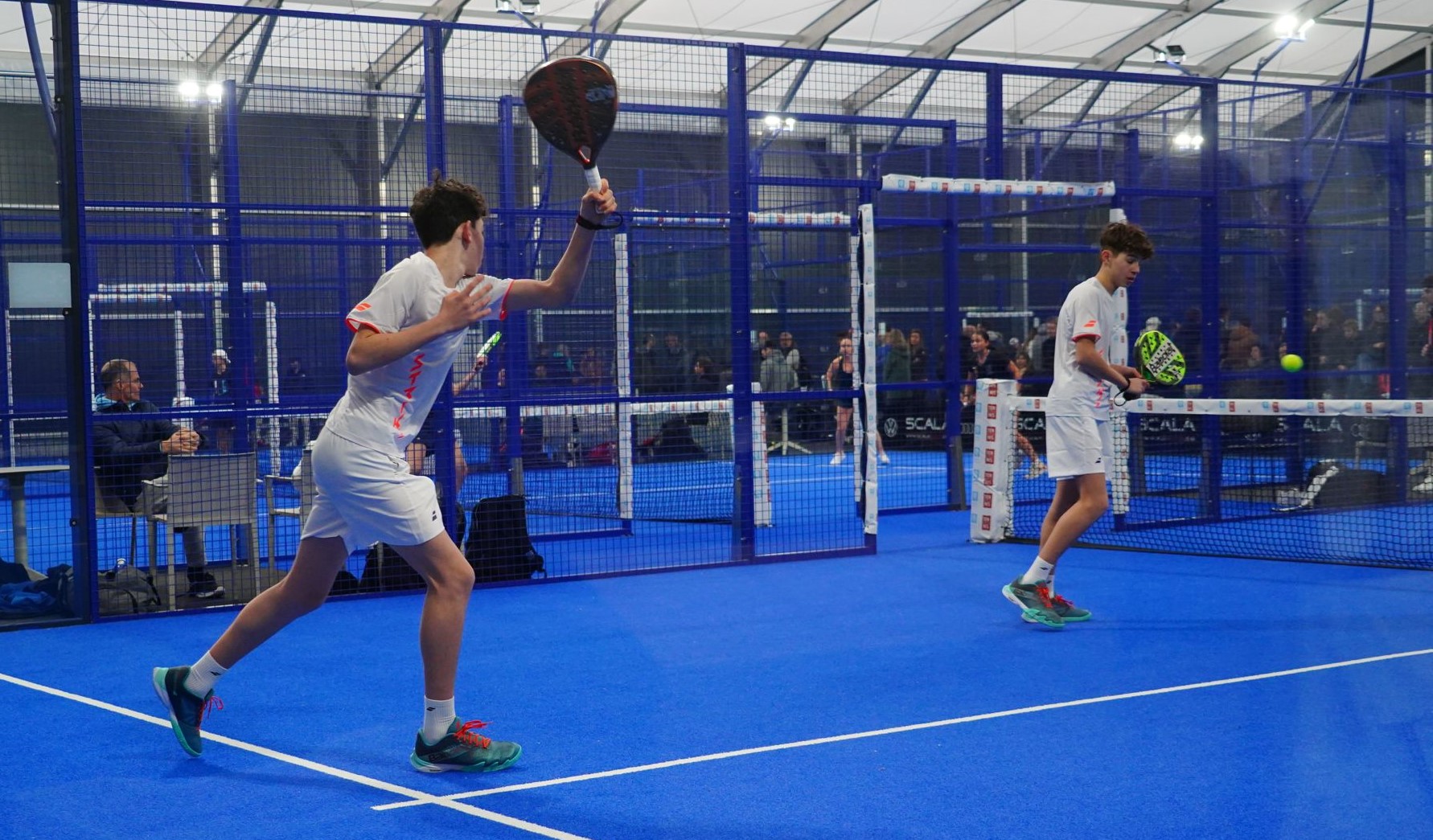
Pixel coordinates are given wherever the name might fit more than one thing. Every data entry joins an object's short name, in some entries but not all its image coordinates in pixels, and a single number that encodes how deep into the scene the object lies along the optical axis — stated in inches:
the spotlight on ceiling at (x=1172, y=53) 852.3
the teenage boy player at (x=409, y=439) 162.2
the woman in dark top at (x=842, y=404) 545.0
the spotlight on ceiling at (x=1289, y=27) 636.1
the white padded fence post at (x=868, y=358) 351.3
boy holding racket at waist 261.1
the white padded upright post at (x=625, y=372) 362.6
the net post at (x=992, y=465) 374.6
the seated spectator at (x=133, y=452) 290.8
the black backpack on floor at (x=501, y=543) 324.2
